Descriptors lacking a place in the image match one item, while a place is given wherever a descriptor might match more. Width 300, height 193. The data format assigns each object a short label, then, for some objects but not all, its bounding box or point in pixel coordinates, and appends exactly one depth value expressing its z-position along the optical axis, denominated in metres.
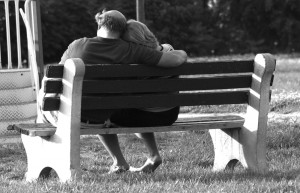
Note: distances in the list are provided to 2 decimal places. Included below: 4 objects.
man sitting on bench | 9.04
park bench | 8.66
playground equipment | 13.18
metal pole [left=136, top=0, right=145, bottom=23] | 15.80
